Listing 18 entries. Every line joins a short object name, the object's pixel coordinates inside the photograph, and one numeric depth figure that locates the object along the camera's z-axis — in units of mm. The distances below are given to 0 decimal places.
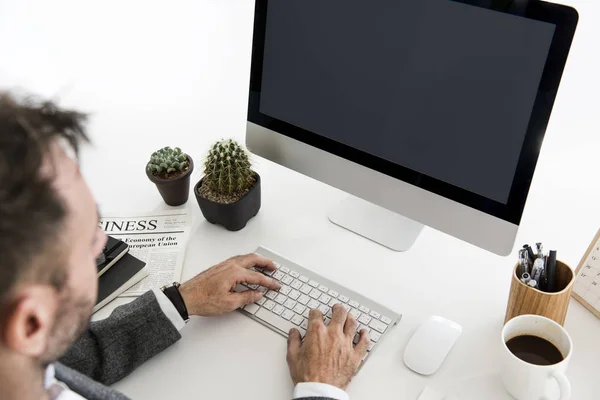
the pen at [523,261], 960
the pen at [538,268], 937
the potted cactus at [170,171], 1240
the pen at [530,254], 963
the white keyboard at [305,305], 1021
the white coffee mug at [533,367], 836
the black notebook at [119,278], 1073
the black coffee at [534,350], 884
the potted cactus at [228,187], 1158
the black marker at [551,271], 928
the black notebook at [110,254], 1099
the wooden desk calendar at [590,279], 998
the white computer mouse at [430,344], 960
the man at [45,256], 535
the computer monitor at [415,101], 870
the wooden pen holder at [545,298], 918
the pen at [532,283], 931
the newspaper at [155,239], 1128
